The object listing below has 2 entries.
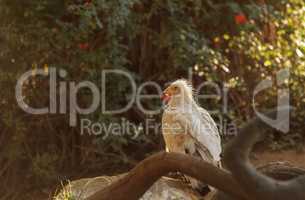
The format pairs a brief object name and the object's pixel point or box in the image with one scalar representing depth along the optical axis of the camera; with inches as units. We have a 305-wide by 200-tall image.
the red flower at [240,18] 562.6
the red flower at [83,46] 493.0
